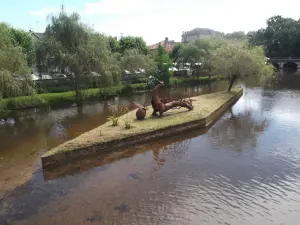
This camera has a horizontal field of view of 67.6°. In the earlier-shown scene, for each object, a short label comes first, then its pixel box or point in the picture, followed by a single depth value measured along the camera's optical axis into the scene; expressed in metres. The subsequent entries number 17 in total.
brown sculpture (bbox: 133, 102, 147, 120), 14.42
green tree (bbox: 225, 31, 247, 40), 66.09
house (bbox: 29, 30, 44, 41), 38.47
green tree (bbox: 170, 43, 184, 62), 50.79
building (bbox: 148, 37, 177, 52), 68.40
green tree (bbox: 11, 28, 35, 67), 33.71
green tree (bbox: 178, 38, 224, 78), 36.19
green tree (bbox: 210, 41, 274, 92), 22.38
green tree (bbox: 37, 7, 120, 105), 19.94
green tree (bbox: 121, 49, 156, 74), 30.05
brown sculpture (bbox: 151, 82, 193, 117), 14.97
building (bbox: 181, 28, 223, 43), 97.10
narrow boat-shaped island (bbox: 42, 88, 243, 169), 10.28
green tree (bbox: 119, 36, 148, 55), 39.14
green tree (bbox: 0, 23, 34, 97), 14.15
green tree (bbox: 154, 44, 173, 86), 29.91
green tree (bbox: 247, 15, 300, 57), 59.75
